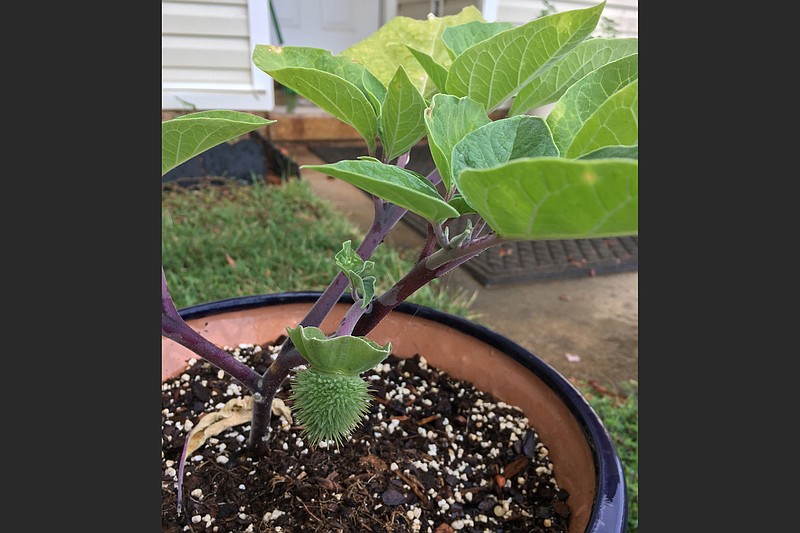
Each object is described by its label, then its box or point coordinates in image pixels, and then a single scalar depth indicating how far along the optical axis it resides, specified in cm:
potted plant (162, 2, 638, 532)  27
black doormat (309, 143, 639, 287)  197
